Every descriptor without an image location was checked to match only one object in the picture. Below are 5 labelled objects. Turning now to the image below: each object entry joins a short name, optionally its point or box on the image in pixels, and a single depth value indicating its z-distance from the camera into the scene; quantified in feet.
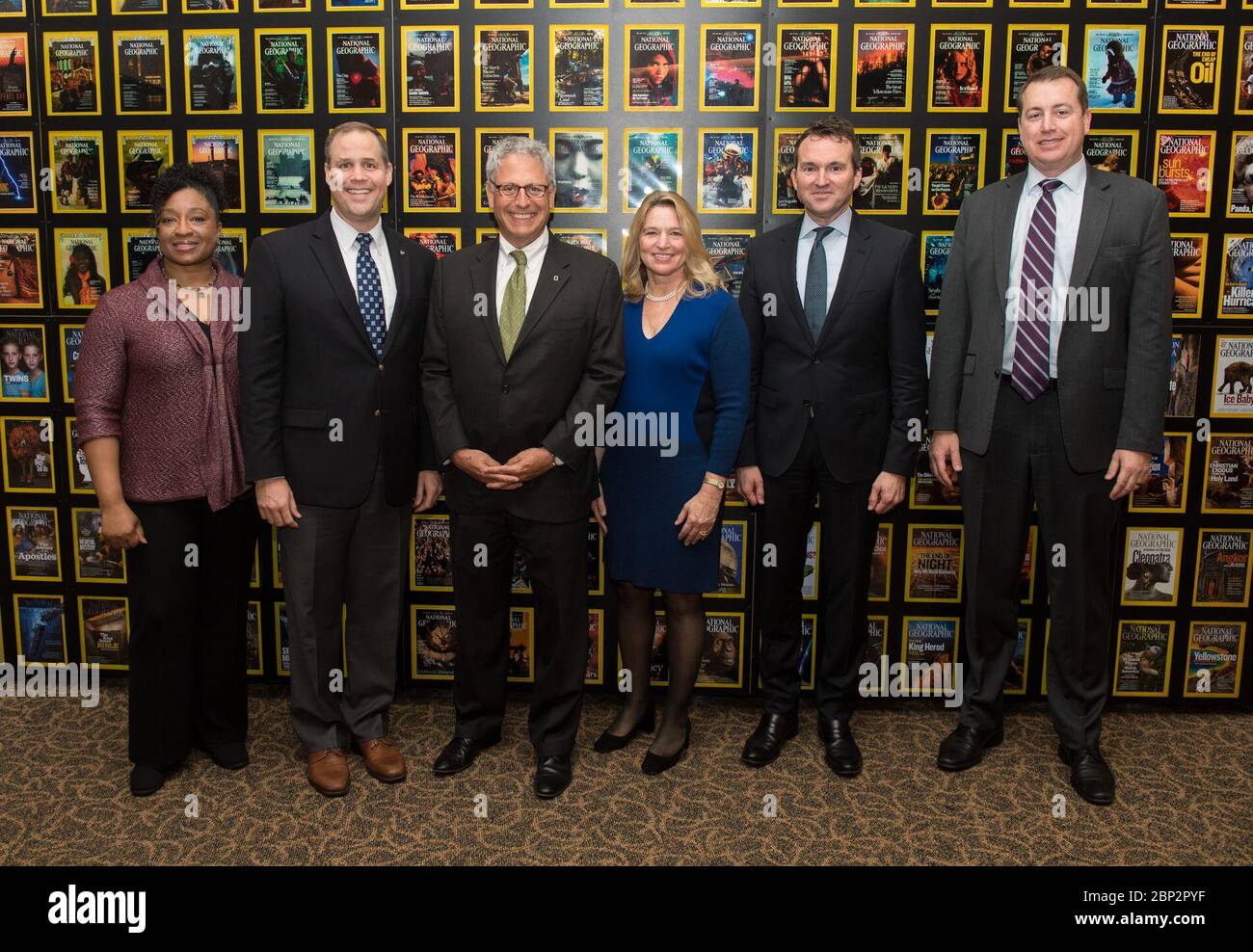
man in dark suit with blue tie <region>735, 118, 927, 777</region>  10.23
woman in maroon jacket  9.74
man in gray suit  9.86
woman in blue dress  9.94
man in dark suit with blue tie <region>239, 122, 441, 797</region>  9.70
